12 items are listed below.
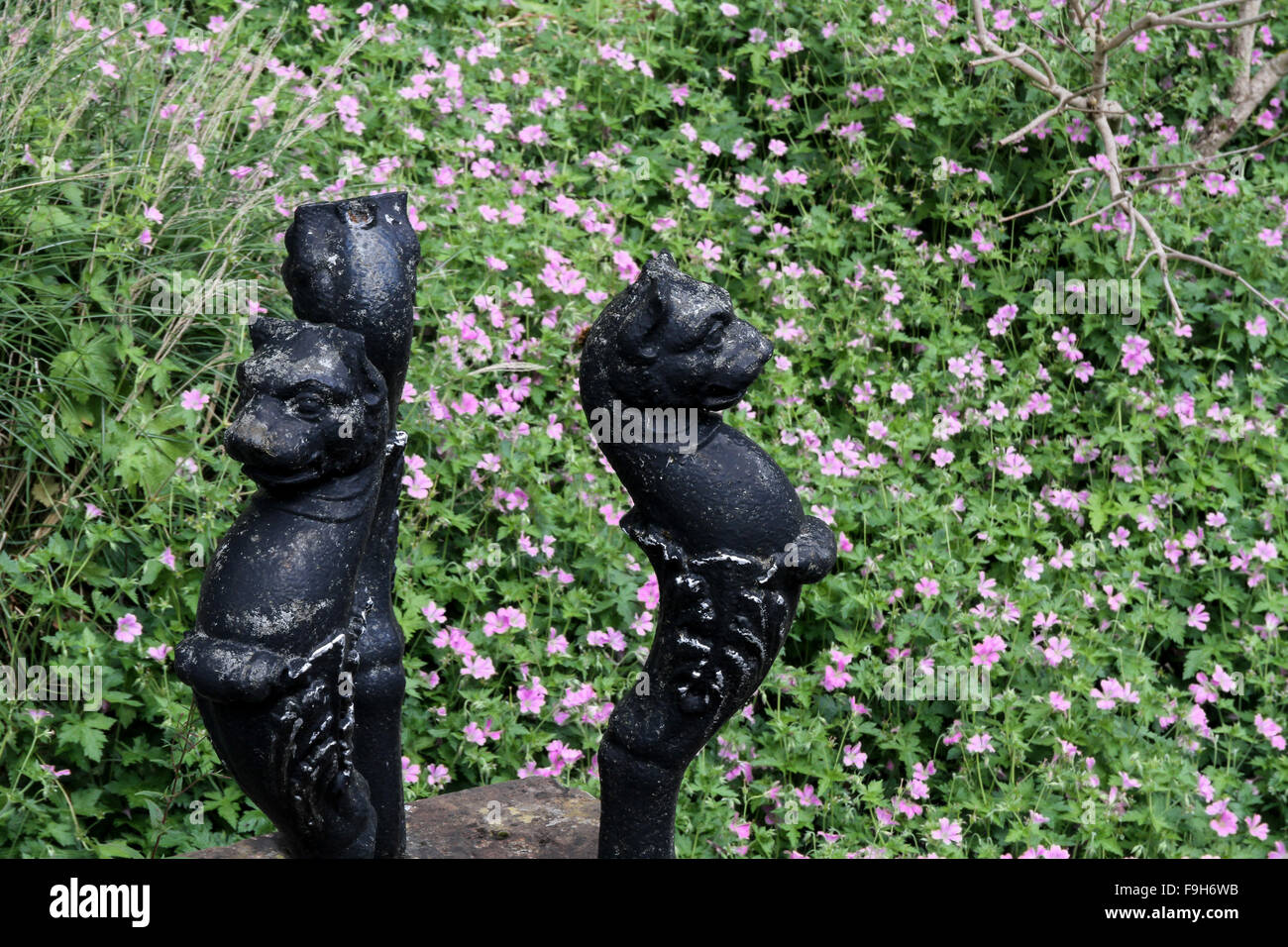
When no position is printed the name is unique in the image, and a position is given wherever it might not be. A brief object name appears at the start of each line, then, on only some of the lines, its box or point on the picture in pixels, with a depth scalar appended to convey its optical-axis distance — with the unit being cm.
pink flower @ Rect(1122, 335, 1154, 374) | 514
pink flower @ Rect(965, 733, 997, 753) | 373
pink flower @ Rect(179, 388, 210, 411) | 349
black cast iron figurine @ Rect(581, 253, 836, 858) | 219
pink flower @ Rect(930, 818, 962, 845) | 350
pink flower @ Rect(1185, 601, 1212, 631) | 437
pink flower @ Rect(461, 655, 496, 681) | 370
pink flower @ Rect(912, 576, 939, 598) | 406
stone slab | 274
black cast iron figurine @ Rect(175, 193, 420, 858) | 195
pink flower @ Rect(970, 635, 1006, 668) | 390
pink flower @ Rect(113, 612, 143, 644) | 336
